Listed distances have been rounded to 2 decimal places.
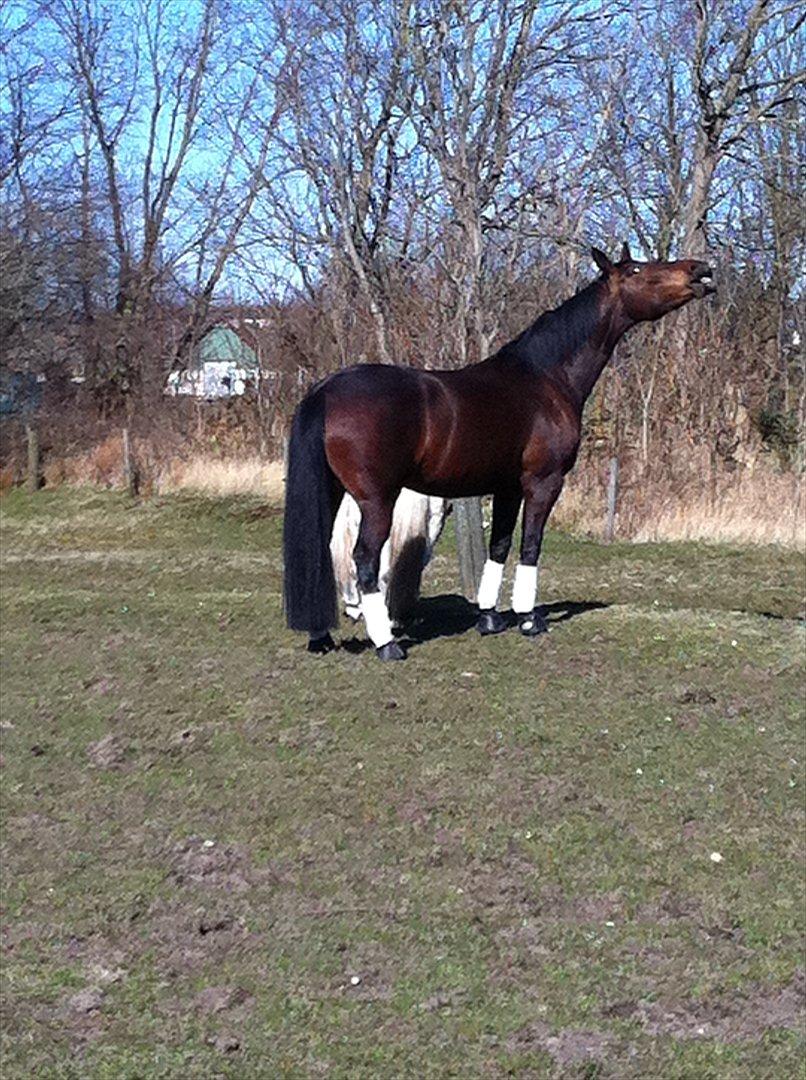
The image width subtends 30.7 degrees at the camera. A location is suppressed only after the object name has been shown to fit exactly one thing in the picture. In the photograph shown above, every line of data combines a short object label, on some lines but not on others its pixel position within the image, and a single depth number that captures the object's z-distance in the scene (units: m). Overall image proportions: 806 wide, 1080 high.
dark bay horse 8.11
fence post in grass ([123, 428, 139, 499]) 23.64
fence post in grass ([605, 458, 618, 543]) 17.52
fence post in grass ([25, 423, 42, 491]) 25.98
